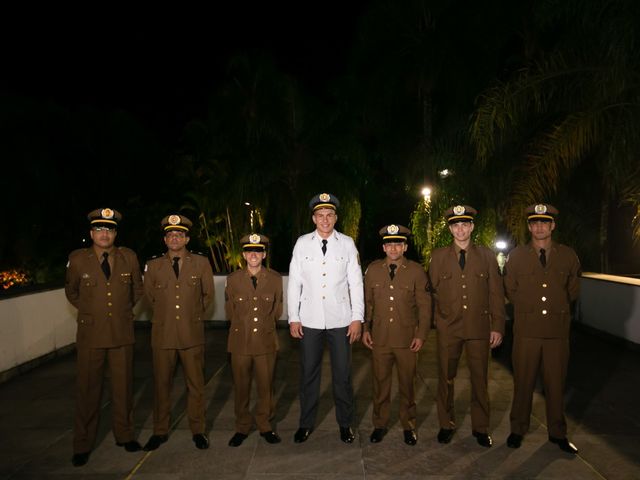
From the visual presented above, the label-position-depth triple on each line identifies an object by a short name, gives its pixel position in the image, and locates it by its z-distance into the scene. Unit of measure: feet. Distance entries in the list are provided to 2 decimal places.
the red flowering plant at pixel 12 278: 50.80
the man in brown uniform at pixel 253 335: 15.88
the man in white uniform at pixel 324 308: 15.93
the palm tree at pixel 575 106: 23.63
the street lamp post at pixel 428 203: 46.13
